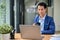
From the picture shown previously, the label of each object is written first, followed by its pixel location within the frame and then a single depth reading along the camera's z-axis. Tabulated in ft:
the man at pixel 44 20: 12.26
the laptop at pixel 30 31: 9.17
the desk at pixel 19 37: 9.91
